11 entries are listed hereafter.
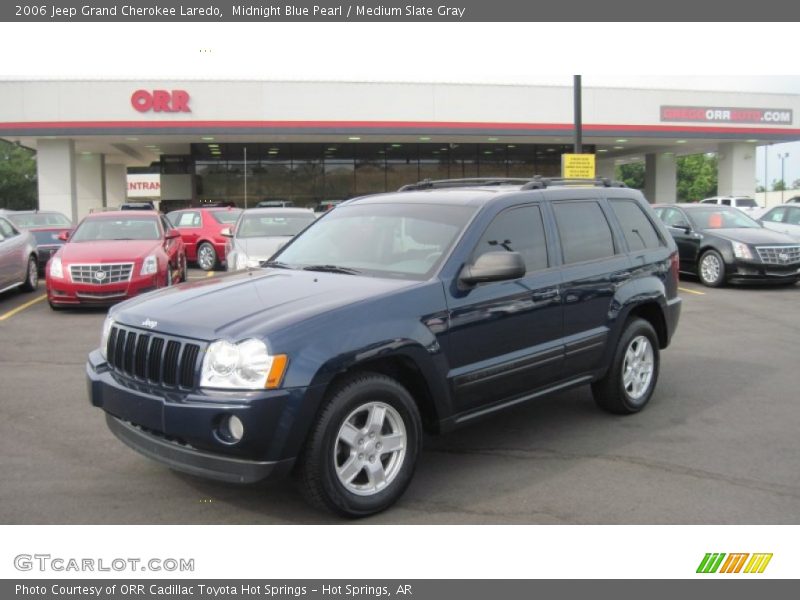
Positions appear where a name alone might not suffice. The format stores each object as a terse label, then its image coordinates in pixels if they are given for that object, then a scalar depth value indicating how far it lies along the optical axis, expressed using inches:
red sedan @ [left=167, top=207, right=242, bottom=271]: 693.9
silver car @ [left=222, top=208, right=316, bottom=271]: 477.1
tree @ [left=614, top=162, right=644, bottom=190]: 3612.2
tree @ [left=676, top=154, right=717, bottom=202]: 3595.0
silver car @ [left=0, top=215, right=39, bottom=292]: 480.7
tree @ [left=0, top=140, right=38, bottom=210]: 2947.8
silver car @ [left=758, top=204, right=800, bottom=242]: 641.6
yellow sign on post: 644.7
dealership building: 1095.6
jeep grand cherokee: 145.7
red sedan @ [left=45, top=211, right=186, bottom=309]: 429.1
